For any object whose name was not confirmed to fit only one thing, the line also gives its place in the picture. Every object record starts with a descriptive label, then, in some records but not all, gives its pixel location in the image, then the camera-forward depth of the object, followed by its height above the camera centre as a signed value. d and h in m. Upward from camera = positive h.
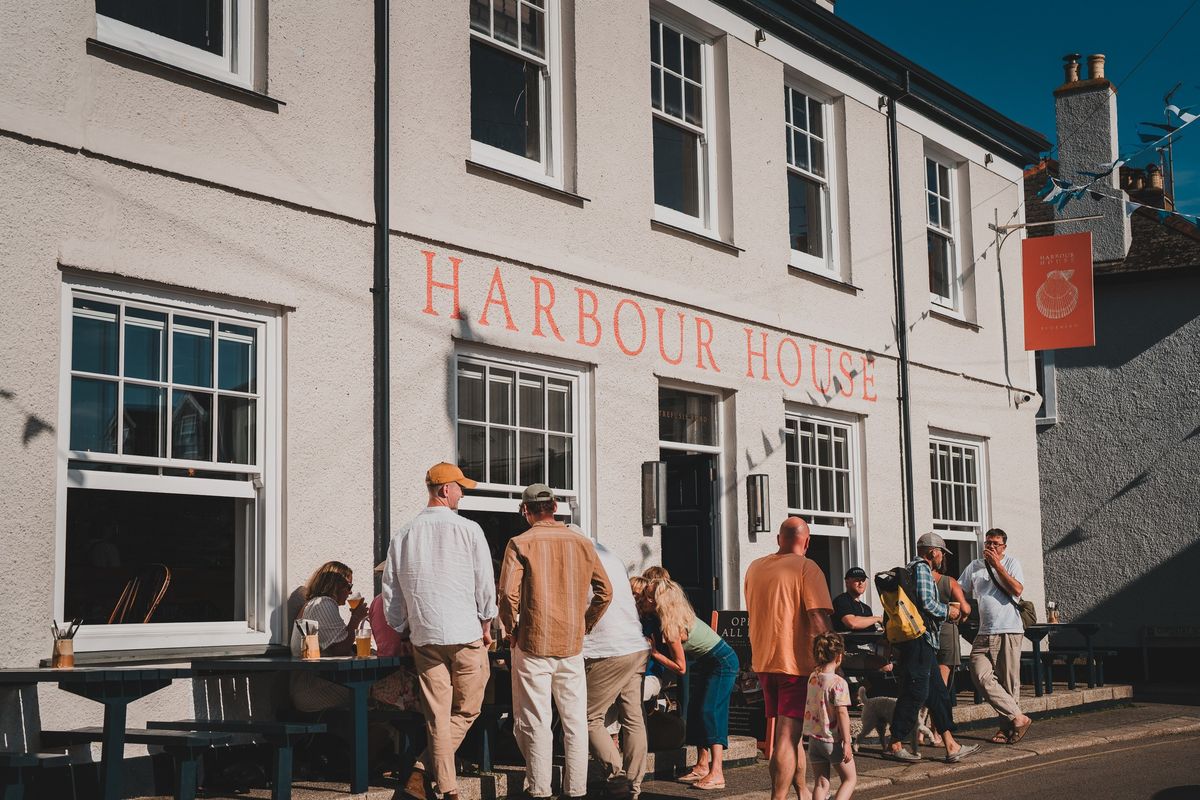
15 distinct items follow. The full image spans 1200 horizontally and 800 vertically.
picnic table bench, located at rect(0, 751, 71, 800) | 6.46 -0.84
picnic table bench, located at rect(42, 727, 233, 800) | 6.94 -0.79
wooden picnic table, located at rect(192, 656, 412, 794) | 7.62 -0.48
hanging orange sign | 17.34 +3.43
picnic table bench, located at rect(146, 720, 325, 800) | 7.39 -0.80
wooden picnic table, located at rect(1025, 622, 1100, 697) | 14.71 -0.70
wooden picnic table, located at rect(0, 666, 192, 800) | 6.63 -0.49
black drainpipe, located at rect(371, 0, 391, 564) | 9.30 +1.75
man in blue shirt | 10.58 -0.83
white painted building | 7.81 +2.05
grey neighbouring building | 21.92 +2.09
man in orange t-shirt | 8.23 -0.35
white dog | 11.20 -1.12
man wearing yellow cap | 7.93 -0.17
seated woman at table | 8.34 -0.26
